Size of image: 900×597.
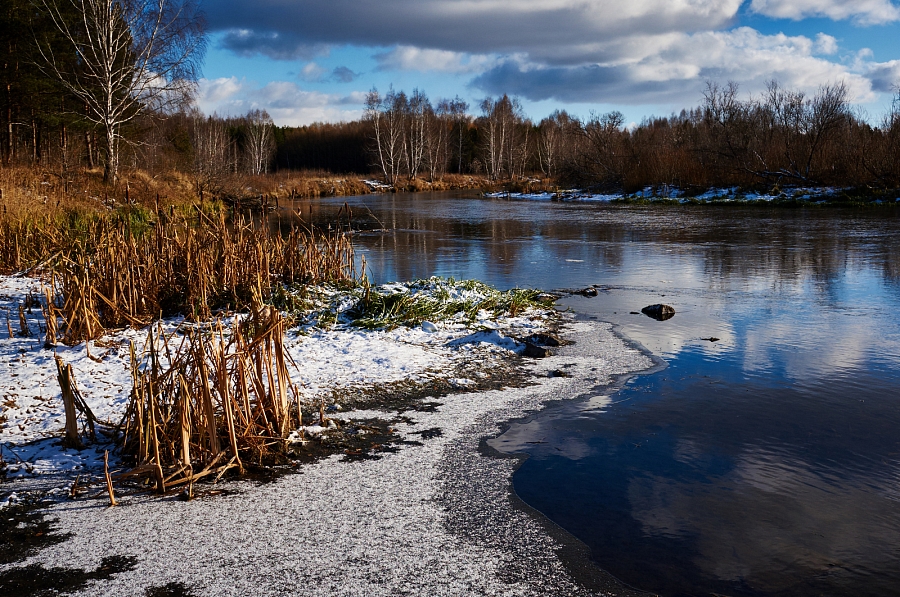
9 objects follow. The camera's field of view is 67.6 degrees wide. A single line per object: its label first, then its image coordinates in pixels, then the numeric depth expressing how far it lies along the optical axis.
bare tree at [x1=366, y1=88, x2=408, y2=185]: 53.47
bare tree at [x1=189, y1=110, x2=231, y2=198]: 25.73
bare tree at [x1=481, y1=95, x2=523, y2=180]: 59.72
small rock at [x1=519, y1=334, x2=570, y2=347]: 6.71
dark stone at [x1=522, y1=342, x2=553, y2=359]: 6.33
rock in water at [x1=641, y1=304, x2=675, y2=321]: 8.16
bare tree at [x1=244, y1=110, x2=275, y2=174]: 57.16
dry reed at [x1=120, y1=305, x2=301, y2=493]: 3.54
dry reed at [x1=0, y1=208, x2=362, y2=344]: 6.33
